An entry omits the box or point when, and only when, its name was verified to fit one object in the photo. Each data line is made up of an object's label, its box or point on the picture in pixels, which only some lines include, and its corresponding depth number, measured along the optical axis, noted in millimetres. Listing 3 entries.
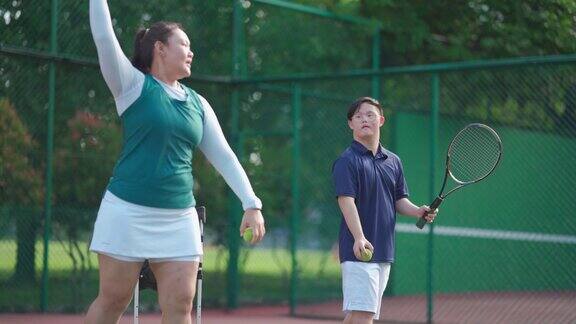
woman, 8578
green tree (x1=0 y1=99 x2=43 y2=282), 17594
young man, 11180
